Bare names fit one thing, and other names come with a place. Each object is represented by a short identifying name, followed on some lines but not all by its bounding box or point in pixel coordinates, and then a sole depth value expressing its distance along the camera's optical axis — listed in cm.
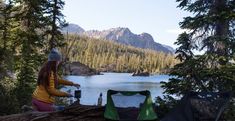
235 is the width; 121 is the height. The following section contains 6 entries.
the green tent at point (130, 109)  413
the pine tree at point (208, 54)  661
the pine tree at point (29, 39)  1221
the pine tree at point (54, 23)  1359
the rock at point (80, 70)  8107
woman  423
